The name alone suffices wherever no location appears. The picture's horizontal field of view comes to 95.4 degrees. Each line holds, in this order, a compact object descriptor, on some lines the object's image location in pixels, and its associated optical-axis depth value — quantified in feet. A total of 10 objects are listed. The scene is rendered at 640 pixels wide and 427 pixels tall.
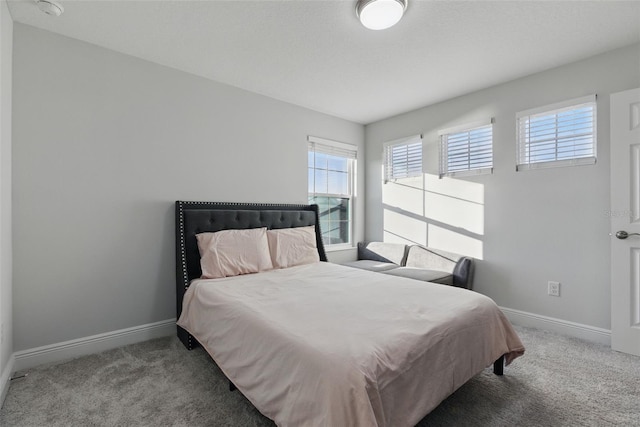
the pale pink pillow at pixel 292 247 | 9.61
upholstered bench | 10.41
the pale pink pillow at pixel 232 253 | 8.16
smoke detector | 6.14
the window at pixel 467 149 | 10.58
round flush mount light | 6.07
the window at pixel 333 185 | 13.07
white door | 7.49
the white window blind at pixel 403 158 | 12.76
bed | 3.67
